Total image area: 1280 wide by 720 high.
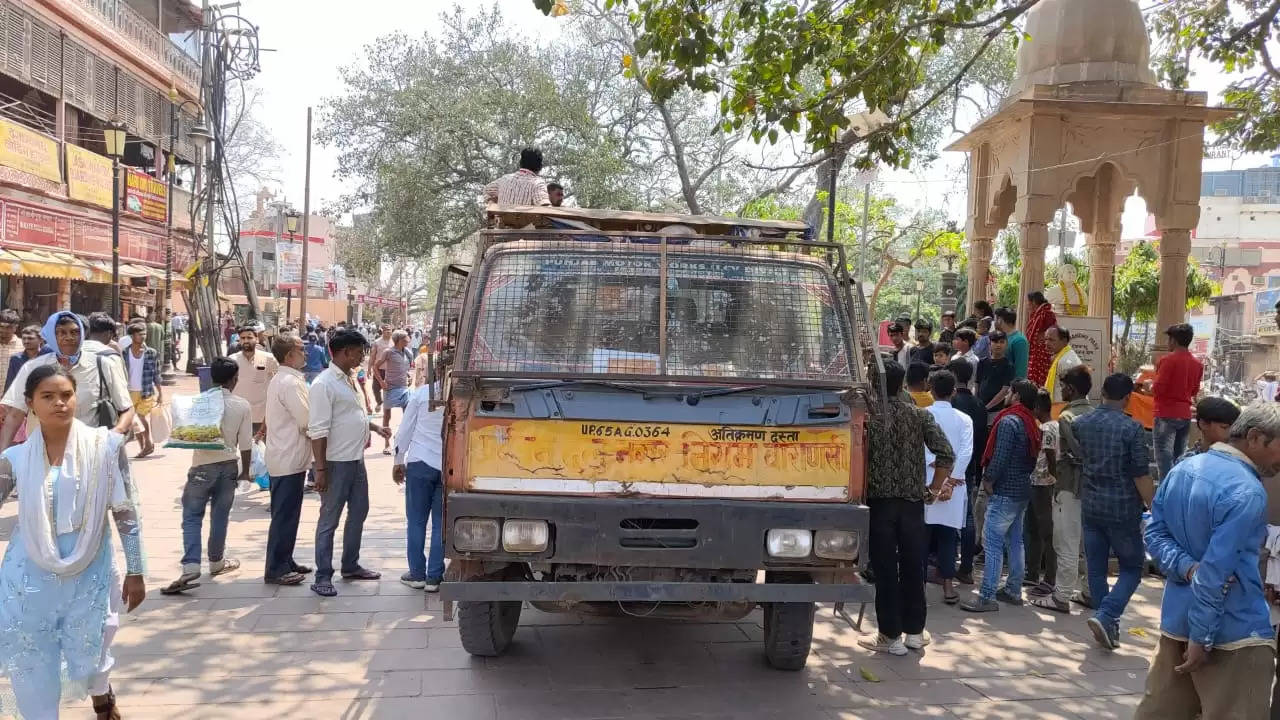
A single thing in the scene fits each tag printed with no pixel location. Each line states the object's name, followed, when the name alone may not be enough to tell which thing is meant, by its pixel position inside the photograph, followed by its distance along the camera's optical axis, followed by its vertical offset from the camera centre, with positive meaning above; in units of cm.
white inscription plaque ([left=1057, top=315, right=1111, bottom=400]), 1055 +8
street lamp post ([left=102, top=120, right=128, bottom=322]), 1869 +248
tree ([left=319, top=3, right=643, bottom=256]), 2112 +416
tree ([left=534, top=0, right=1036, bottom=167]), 774 +228
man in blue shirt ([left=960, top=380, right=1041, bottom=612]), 688 -92
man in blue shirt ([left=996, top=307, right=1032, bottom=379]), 937 +3
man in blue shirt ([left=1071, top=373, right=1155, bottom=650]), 608 -88
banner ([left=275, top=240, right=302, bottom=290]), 4444 +251
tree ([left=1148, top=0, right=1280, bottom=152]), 1049 +328
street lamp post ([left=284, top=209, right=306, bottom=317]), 2484 +240
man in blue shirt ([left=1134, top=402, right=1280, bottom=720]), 353 -76
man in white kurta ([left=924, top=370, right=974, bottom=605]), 657 -103
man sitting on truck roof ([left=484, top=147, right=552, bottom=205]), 829 +115
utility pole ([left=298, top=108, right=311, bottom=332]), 2668 +249
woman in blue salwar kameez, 387 -100
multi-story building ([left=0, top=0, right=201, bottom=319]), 2172 +402
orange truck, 465 -58
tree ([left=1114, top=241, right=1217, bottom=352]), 2553 +164
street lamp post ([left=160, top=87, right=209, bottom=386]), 2275 +17
